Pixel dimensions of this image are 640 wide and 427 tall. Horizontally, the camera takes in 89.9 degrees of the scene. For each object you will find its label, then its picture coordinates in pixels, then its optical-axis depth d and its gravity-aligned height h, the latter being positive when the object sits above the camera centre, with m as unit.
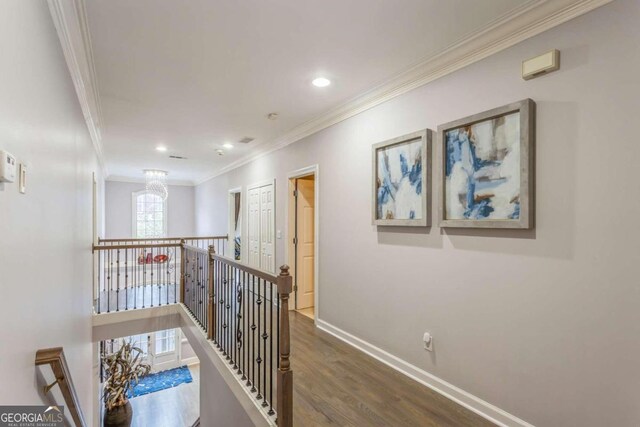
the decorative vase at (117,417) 5.74 -3.69
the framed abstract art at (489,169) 1.94 +0.30
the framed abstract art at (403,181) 2.57 +0.29
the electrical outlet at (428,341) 2.55 -1.02
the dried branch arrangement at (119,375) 5.87 -3.10
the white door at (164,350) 9.08 -3.98
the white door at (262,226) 5.12 -0.21
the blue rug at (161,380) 7.95 -4.43
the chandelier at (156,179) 7.53 +0.94
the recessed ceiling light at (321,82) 2.88 +1.21
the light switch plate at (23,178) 1.28 +0.14
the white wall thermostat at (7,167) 1.03 +0.16
